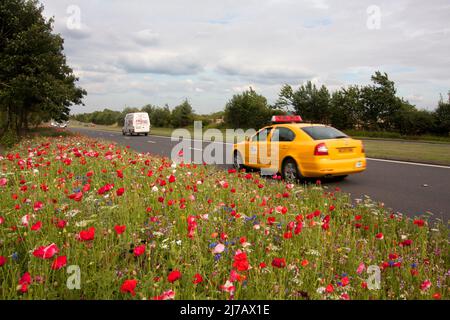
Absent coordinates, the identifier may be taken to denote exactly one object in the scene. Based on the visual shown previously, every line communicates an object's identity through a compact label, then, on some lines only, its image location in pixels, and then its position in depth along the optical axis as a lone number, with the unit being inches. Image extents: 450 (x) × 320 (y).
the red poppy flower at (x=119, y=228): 107.0
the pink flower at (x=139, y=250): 91.2
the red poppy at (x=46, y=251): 86.2
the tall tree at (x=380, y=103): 1448.1
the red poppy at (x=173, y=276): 80.3
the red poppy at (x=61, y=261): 85.0
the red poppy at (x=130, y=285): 74.9
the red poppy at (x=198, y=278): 91.1
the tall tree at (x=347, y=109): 1533.0
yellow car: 333.1
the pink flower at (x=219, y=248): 100.4
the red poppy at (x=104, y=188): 155.9
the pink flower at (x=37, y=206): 135.6
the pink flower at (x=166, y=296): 83.2
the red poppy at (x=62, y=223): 122.6
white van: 1430.0
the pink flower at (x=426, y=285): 101.0
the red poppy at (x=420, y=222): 147.9
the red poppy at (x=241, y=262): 87.4
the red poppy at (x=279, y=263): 96.3
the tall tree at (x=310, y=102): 1646.2
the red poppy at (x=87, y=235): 92.8
